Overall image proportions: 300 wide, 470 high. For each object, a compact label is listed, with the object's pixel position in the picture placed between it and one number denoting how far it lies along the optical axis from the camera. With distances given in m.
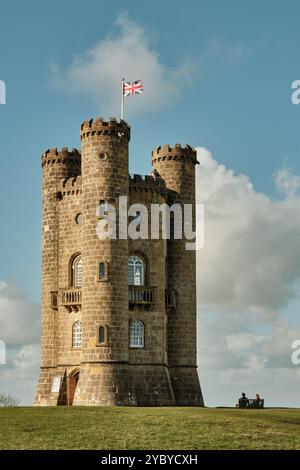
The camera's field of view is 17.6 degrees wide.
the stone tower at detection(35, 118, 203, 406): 59.91
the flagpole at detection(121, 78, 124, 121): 65.86
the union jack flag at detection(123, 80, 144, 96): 65.56
